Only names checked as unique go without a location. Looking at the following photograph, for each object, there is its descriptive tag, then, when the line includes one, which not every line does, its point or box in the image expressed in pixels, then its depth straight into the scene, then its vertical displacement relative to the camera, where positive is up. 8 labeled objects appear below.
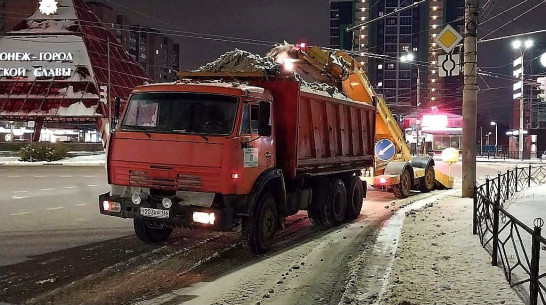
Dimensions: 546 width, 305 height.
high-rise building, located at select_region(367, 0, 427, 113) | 127.50 +23.03
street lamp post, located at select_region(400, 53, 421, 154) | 42.35 +1.70
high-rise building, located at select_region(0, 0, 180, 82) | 102.00 +24.80
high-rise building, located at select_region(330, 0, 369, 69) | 136.12 +32.84
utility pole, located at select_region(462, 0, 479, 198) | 16.42 +1.37
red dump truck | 7.95 -0.22
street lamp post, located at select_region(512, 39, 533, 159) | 38.28 +6.68
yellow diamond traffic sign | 16.11 +3.07
